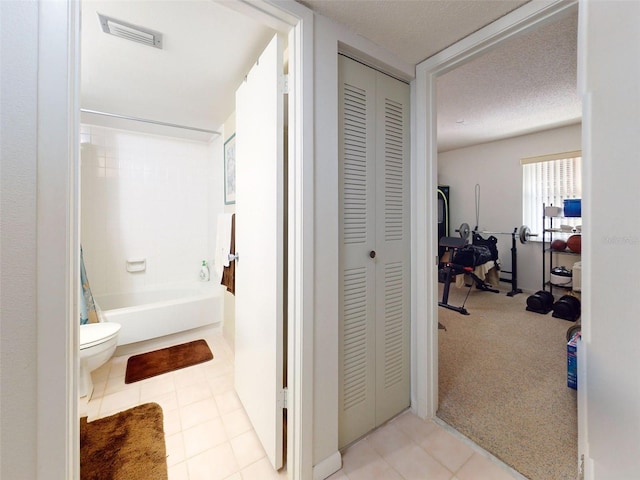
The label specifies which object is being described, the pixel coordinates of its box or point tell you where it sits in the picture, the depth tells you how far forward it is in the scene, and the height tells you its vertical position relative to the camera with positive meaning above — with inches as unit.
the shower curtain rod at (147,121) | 88.6 +43.8
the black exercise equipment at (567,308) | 121.0 -30.2
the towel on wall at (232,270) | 81.2 -9.2
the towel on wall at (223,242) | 84.9 -0.8
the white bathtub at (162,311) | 93.7 -26.5
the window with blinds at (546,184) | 146.4 +31.8
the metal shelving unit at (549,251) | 143.5 -5.5
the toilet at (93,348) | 70.9 -28.8
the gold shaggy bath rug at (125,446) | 52.2 -43.5
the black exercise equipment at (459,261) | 140.8 -11.1
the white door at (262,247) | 51.7 -1.5
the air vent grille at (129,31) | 54.2 +43.0
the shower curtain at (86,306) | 83.6 -20.8
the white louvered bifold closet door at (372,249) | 56.8 -1.9
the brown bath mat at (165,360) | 85.1 -40.5
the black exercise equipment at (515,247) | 159.2 -4.1
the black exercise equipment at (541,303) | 130.8 -29.9
